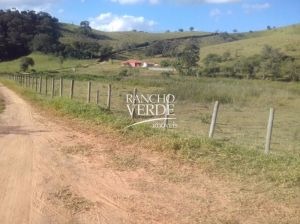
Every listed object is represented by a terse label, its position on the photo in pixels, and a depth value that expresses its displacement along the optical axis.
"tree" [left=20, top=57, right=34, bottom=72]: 57.35
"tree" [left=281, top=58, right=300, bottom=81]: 43.65
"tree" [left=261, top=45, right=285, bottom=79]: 45.40
